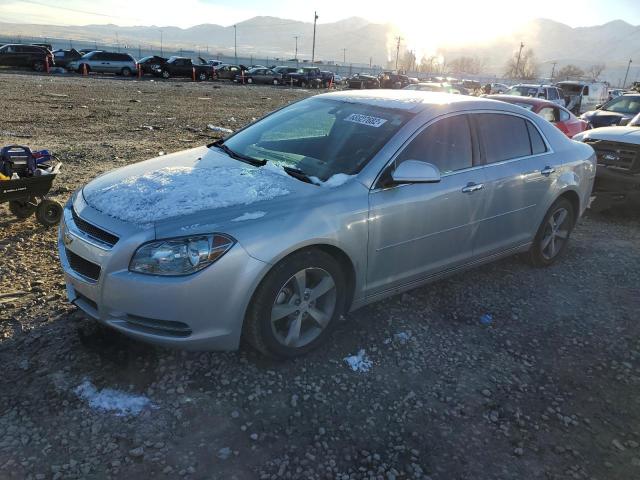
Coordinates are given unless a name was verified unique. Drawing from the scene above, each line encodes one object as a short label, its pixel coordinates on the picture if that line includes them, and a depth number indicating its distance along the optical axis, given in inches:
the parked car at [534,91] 685.8
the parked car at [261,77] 1576.0
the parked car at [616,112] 598.2
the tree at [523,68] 5186.5
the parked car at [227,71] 1542.8
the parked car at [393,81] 1555.1
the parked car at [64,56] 1316.4
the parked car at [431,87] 816.5
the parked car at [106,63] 1315.2
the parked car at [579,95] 874.1
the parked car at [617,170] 275.4
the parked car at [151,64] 1401.3
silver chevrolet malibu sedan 109.8
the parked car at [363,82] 1632.6
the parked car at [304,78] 1628.9
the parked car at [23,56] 1234.6
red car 397.7
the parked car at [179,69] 1419.8
